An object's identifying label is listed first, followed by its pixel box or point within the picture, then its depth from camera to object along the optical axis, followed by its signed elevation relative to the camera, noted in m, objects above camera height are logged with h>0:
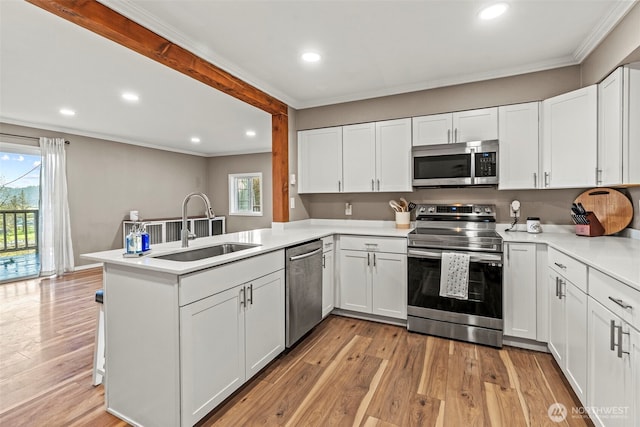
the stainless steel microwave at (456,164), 2.86 +0.43
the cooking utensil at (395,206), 3.41 +0.02
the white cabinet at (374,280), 2.92 -0.72
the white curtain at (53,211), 4.93 -0.01
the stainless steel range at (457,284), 2.52 -0.67
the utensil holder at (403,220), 3.36 -0.13
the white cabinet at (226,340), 1.55 -0.78
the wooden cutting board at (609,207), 2.33 -0.01
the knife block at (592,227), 2.44 -0.17
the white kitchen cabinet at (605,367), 1.28 -0.73
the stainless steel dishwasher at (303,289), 2.42 -0.69
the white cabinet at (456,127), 2.91 +0.81
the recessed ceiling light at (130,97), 3.56 +1.36
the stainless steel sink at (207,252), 2.01 -0.31
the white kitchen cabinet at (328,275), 3.01 -0.68
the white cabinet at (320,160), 3.63 +0.59
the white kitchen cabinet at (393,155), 3.26 +0.58
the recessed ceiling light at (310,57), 2.54 +1.30
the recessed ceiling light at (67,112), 4.09 +1.37
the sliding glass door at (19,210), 4.69 +0.01
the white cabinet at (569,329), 1.69 -0.78
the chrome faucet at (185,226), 2.09 -0.12
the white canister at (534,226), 2.77 -0.17
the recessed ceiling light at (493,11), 1.94 +1.29
